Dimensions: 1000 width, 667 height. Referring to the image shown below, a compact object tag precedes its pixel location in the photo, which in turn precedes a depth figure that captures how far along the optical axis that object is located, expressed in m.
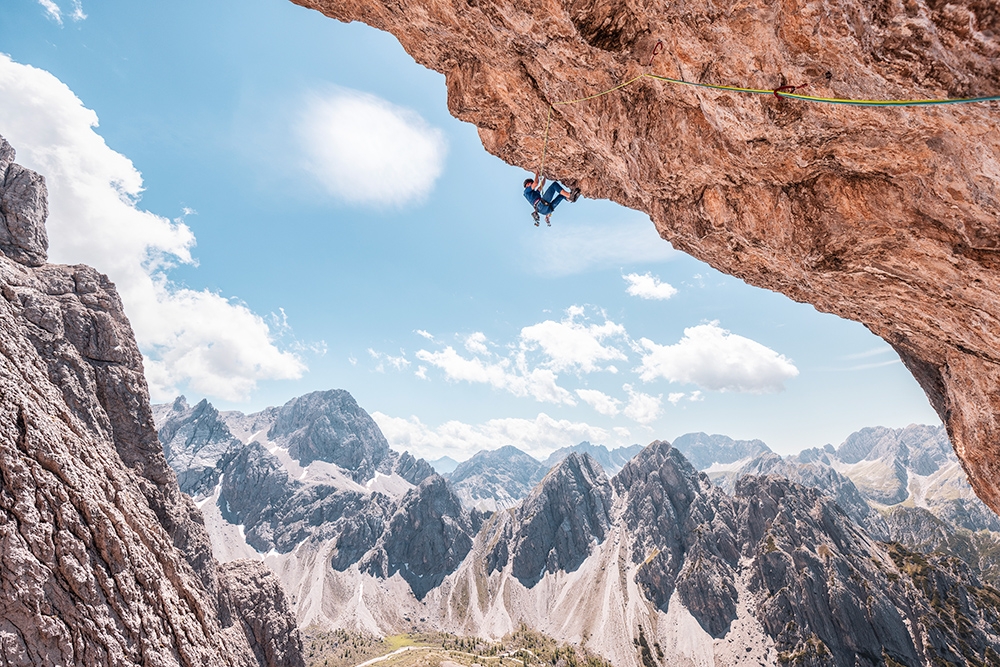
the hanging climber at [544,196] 17.92
